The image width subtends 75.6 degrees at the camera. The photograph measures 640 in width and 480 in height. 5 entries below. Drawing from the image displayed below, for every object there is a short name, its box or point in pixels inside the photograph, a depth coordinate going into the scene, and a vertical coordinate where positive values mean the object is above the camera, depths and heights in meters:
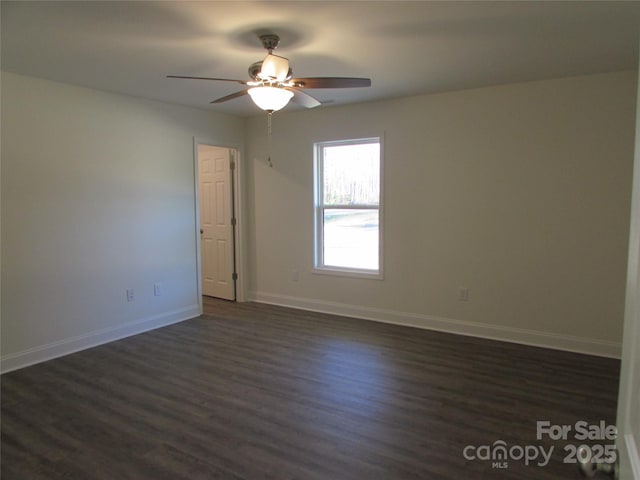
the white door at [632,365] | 0.81 -0.35
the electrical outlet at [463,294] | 4.27 -0.90
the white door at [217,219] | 5.63 -0.17
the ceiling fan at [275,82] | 2.58 +0.81
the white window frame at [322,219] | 4.71 -0.15
